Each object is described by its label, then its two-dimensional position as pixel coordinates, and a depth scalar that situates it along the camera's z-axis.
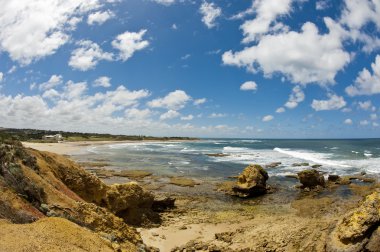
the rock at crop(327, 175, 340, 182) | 39.07
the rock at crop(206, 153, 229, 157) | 81.67
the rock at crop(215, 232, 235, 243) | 17.19
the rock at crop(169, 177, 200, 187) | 37.47
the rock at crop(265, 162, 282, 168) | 55.76
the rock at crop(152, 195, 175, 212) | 24.61
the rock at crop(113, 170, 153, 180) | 43.16
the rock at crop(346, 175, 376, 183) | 40.11
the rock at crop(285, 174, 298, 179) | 43.20
